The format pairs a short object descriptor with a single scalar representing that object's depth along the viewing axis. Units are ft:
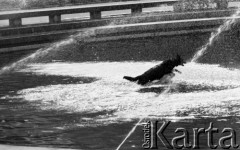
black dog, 41.45
